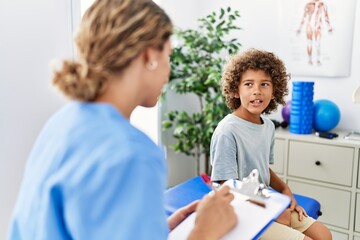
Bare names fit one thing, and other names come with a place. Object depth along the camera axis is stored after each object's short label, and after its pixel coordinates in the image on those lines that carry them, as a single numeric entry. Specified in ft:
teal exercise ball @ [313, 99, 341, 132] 7.87
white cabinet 7.27
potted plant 8.24
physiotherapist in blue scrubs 1.75
